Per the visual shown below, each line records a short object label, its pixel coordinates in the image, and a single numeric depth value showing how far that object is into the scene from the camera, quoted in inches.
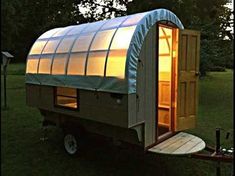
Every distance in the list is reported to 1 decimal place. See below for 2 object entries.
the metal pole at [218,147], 190.7
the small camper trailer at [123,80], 196.5
